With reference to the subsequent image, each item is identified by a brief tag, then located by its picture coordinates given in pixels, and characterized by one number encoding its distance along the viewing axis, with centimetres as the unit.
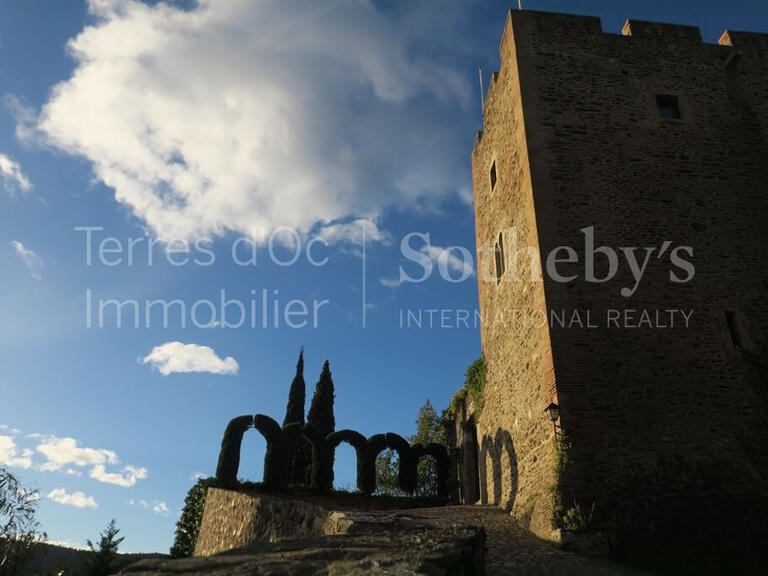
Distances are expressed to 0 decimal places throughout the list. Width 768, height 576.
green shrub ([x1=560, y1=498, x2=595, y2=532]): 855
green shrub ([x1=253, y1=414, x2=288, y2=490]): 1583
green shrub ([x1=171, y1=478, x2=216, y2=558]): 1764
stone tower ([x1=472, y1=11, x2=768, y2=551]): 928
